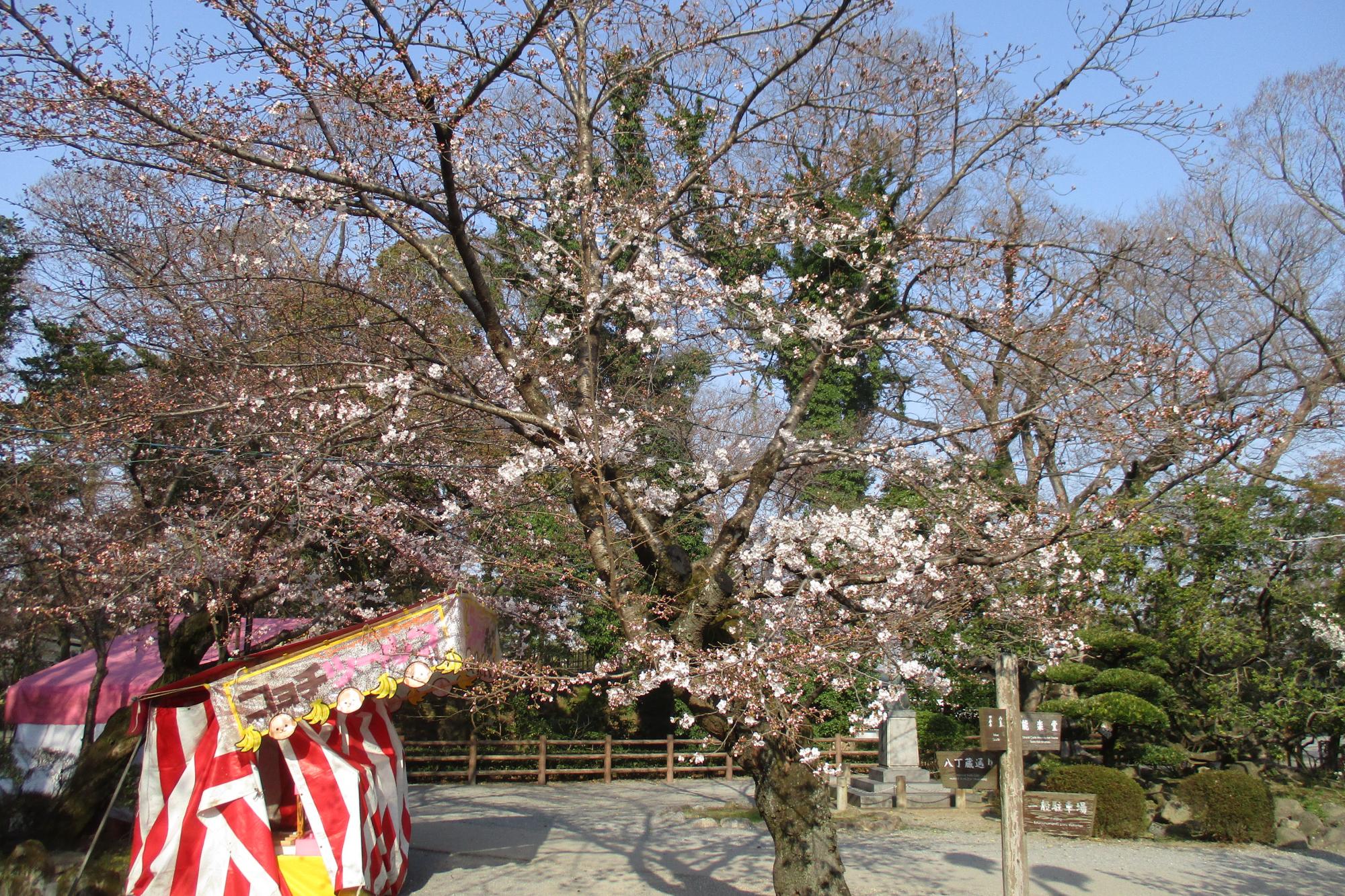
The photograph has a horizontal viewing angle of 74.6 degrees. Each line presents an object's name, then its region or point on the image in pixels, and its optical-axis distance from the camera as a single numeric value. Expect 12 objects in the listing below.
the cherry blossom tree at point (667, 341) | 5.27
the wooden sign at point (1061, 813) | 9.88
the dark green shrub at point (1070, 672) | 13.11
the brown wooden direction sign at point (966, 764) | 11.18
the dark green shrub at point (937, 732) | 15.98
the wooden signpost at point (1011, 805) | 5.69
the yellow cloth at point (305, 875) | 7.07
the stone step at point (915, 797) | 13.24
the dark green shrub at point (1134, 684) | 12.45
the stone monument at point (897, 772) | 13.38
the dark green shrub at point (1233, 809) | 10.97
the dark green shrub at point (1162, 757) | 12.52
